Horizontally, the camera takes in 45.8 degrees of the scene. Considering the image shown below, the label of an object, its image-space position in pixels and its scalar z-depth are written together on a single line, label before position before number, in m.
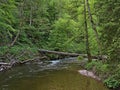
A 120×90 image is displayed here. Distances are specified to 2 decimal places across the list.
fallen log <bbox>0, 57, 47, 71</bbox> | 12.13
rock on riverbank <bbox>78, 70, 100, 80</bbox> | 10.32
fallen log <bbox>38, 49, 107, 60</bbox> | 17.05
